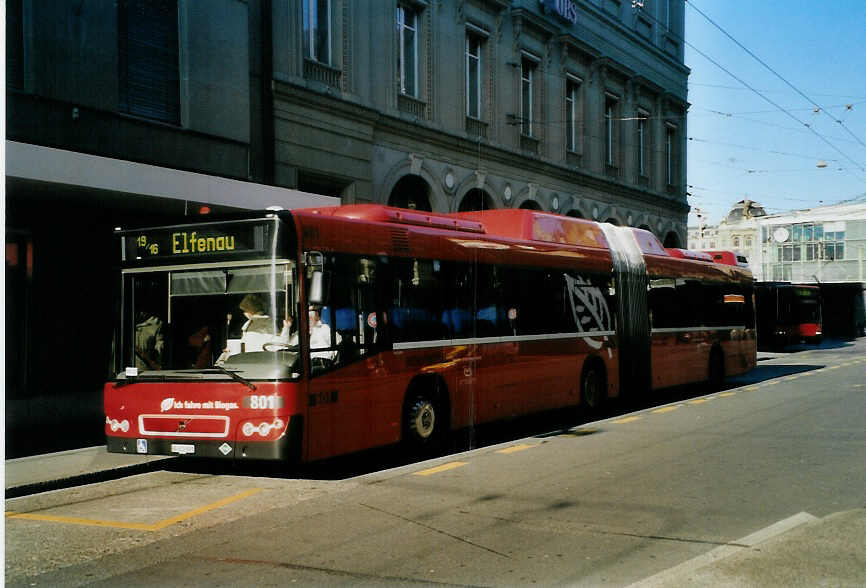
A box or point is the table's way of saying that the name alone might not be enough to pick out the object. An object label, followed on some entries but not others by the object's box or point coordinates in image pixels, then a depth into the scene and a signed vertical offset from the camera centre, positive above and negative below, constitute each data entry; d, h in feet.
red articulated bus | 31.27 -0.56
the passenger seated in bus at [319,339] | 31.89 -0.76
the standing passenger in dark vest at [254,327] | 31.22 -0.31
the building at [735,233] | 343.57 +31.10
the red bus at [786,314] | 148.56 -0.42
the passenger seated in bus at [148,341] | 33.14 -0.78
